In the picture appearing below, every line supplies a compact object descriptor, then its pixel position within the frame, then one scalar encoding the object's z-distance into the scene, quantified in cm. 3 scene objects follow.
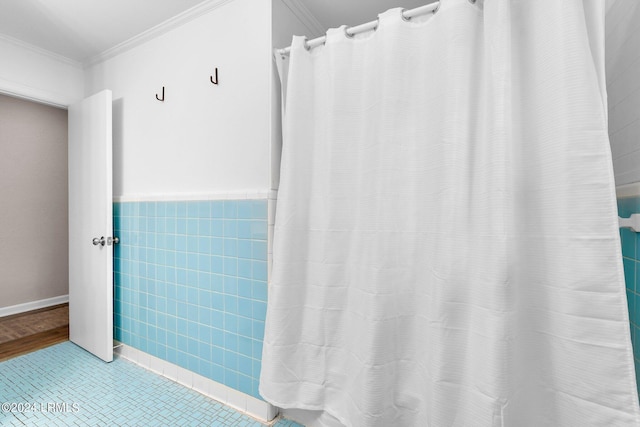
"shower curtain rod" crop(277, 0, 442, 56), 109
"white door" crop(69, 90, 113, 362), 189
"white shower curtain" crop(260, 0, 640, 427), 81
